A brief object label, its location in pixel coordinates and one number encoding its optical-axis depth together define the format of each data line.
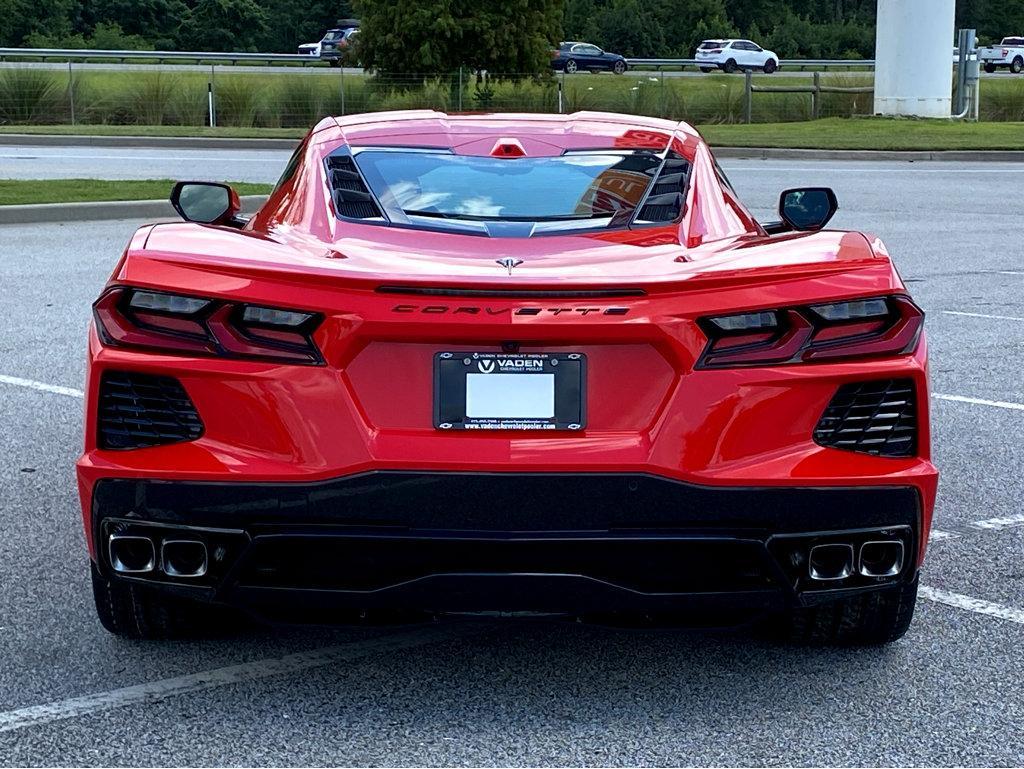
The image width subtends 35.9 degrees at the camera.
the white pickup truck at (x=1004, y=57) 73.19
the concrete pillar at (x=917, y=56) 37.44
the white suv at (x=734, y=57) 69.88
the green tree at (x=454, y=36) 38.31
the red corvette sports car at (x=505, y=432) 3.45
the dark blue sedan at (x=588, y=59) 65.94
